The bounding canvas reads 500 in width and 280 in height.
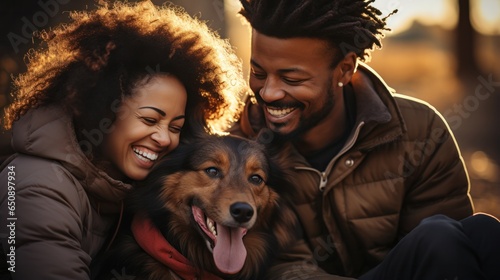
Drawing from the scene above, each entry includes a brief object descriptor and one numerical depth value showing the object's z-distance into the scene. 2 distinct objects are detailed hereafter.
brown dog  3.42
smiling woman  2.89
